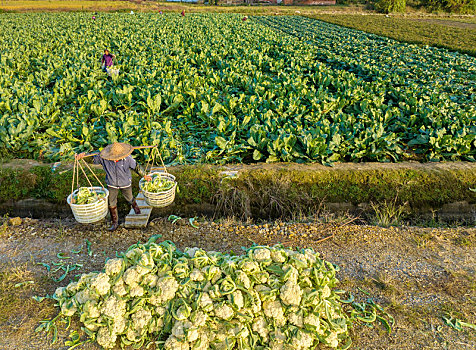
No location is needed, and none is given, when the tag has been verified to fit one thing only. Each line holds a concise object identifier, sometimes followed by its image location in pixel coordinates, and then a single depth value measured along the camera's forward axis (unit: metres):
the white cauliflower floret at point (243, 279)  3.36
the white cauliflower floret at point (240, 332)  3.17
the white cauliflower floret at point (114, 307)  3.31
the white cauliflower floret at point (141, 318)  3.29
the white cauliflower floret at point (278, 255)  3.59
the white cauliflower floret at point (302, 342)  3.15
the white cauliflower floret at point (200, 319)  3.17
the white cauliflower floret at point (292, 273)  3.40
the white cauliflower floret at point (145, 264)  3.51
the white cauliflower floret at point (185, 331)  3.11
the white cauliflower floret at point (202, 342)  3.12
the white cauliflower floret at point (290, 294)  3.31
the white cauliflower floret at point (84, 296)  3.46
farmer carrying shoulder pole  4.72
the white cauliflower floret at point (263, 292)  3.36
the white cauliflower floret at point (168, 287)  3.35
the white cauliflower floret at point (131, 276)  3.46
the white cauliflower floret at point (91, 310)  3.35
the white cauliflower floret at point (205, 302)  3.23
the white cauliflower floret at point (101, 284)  3.41
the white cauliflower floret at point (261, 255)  3.57
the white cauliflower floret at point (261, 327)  3.25
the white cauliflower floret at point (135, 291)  3.41
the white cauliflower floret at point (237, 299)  3.23
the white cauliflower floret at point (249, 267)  3.45
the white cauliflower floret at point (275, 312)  3.29
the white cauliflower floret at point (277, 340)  3.19
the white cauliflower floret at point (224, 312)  3.20
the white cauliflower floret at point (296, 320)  3.28
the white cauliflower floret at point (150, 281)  3.48
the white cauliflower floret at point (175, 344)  3.12
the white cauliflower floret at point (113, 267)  3.55
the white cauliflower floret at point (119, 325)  3.26
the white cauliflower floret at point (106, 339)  3.22
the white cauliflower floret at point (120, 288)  3.42
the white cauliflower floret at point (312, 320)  3.23
